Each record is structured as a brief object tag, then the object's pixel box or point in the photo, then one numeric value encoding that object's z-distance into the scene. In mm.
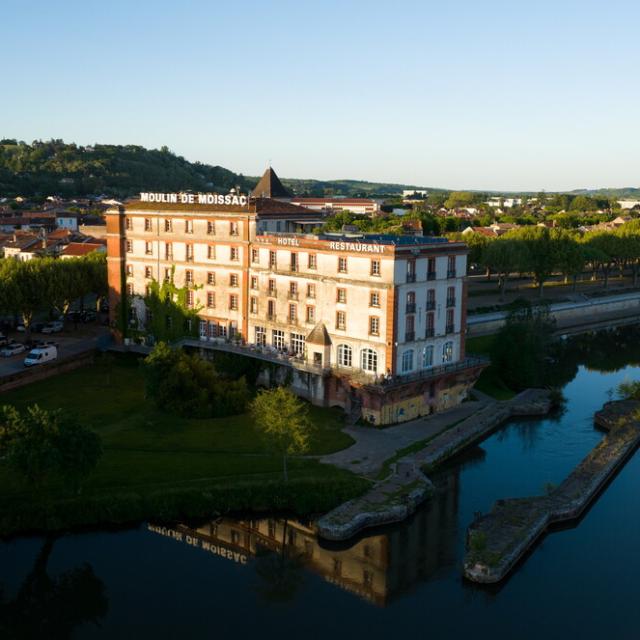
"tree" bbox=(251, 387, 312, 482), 44781
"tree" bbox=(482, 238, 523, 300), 111688
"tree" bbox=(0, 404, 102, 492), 39062
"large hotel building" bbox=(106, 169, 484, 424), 56375
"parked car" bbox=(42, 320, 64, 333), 78000
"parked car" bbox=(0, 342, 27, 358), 67750
